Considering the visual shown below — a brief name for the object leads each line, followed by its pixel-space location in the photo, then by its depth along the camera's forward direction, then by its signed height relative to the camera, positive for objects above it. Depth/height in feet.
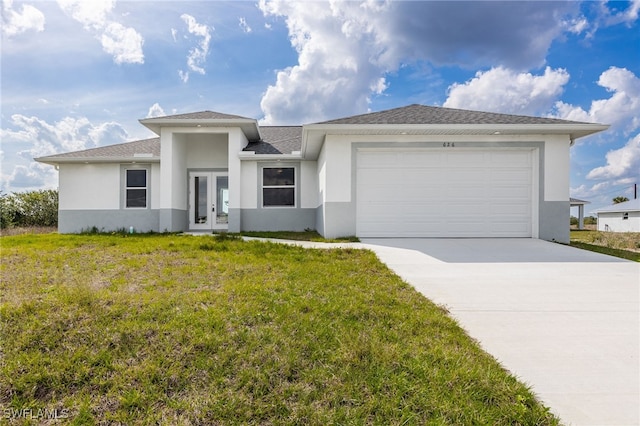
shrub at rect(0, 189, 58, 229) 53.36 +0.11
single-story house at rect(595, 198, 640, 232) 87.71 -1.62
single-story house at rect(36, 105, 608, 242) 31.01 +4.21
